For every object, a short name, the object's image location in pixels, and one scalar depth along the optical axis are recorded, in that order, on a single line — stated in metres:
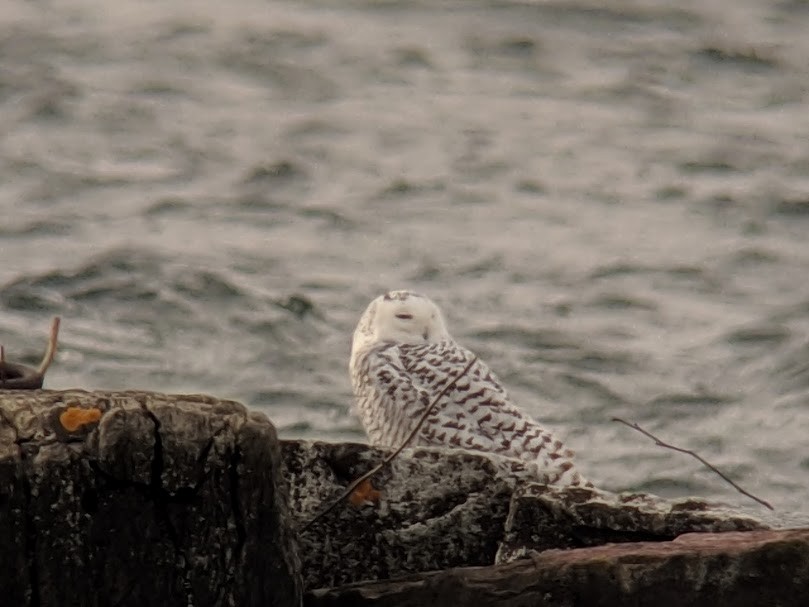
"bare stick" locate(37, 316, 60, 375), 8.80
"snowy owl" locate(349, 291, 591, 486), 13.24
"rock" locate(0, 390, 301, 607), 8.05
